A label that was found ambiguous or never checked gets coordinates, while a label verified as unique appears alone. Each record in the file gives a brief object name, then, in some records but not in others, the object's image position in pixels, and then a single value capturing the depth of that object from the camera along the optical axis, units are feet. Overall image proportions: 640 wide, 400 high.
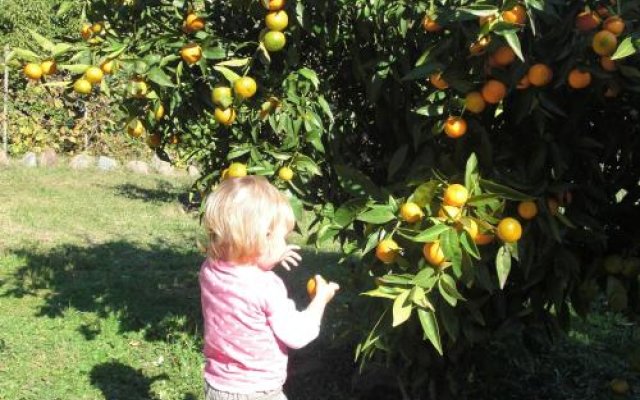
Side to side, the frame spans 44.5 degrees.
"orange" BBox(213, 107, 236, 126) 8.04
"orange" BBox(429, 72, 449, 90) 6.79
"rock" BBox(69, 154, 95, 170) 37.50
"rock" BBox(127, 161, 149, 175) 39.19
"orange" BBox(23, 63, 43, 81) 8.13
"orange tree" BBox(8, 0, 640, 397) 6.30
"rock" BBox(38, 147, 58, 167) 37.00
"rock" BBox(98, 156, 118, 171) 38.22
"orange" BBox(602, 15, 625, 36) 5.96
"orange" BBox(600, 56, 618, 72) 6.19
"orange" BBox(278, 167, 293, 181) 8.31
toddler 6.82
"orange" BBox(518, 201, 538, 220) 6.64
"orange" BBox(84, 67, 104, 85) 7.89
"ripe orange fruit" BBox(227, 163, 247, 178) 8.26
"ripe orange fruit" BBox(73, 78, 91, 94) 7.88
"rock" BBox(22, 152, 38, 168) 36.58
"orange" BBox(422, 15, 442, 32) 7.11
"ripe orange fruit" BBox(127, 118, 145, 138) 8.99
